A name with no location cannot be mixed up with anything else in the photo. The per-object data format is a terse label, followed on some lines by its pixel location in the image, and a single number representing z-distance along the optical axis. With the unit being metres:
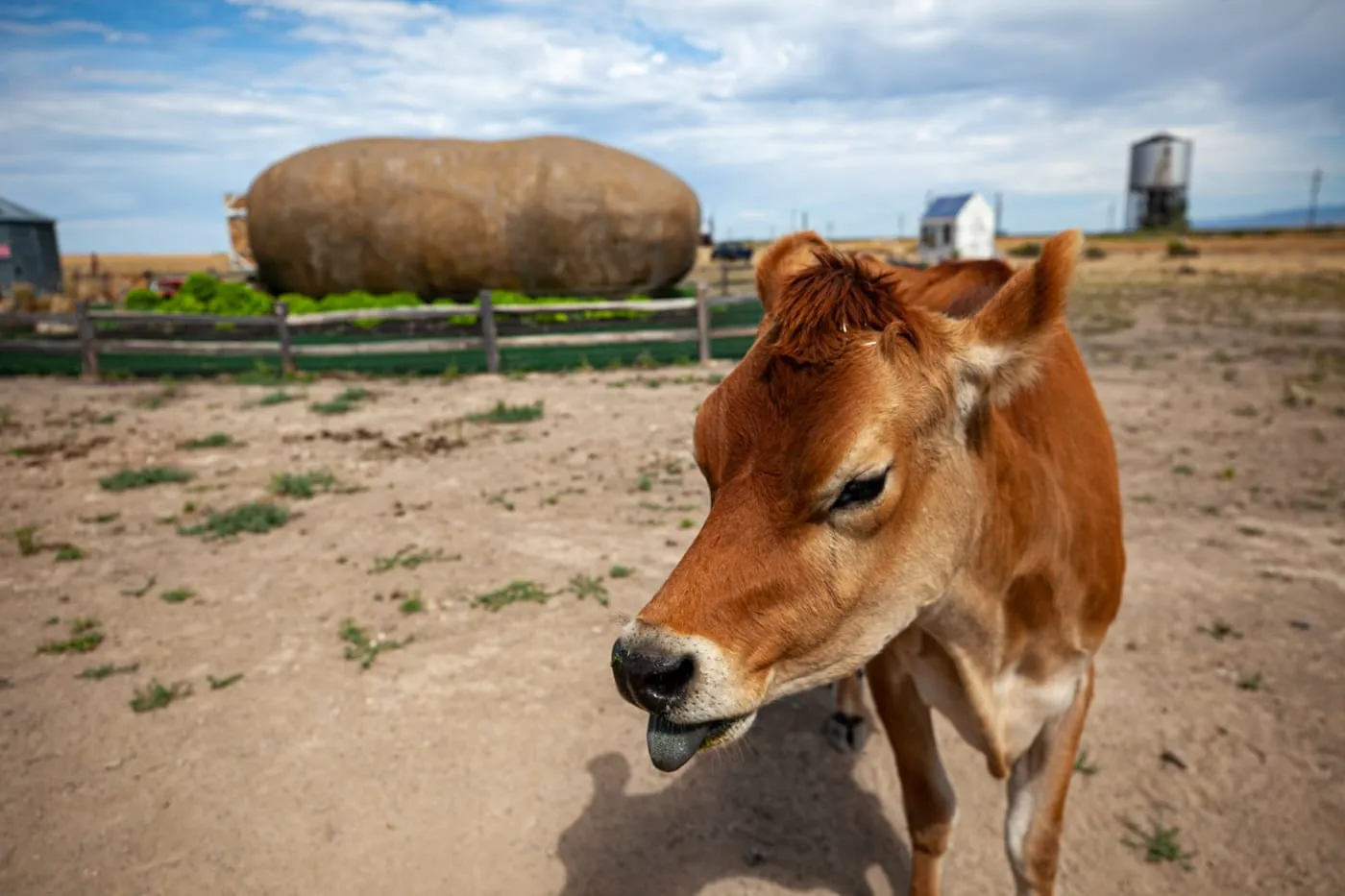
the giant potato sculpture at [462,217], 15.09
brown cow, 1.68
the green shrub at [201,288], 15.18
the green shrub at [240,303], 14.68
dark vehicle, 43.94
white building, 45.34
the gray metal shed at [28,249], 24.22
